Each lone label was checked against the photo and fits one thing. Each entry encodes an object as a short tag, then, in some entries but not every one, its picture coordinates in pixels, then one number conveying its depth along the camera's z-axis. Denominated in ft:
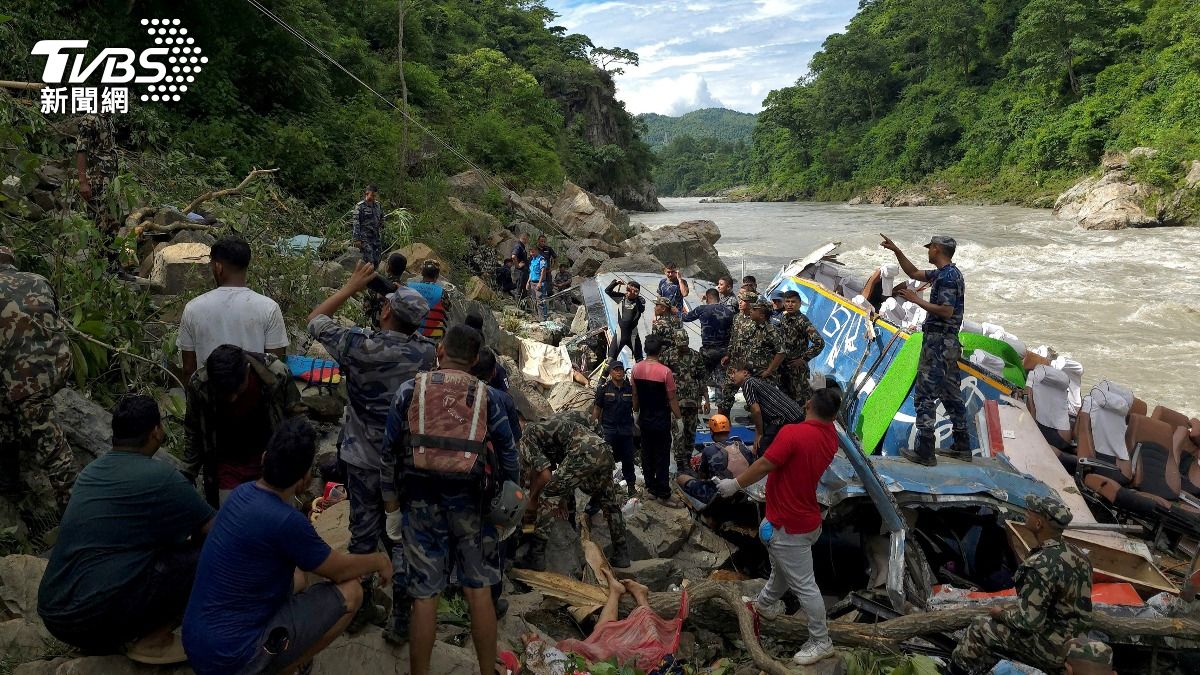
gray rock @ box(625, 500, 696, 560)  16.25
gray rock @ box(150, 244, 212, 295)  19.34
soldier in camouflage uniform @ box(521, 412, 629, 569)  14.28
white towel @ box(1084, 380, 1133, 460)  20.36
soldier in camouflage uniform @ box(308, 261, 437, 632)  10.54
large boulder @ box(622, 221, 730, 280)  60.95
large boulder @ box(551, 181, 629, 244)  62.39
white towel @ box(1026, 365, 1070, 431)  21.74
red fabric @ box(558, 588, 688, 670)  11.24
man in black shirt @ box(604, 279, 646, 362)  27.76
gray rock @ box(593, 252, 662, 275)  50.80
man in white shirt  10.96
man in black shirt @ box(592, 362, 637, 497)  18.94
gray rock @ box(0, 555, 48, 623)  9.70
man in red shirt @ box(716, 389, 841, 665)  12.08
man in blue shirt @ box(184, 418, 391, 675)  7.59
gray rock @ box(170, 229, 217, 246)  22.56
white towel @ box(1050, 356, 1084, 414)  22.24
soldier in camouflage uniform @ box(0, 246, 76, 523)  10.71
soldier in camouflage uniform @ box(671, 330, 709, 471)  21.15
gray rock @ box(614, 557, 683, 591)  14.52
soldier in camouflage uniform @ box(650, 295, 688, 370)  22.79
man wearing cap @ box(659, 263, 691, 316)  29.91
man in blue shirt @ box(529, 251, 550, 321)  42.01
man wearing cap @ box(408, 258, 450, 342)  16.99
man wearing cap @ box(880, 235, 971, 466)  17.49
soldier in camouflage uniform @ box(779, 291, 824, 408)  23.00
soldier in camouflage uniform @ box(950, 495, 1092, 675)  10.61
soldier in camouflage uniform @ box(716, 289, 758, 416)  23.80
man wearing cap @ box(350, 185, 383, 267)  30.71
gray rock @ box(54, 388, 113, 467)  13.00
